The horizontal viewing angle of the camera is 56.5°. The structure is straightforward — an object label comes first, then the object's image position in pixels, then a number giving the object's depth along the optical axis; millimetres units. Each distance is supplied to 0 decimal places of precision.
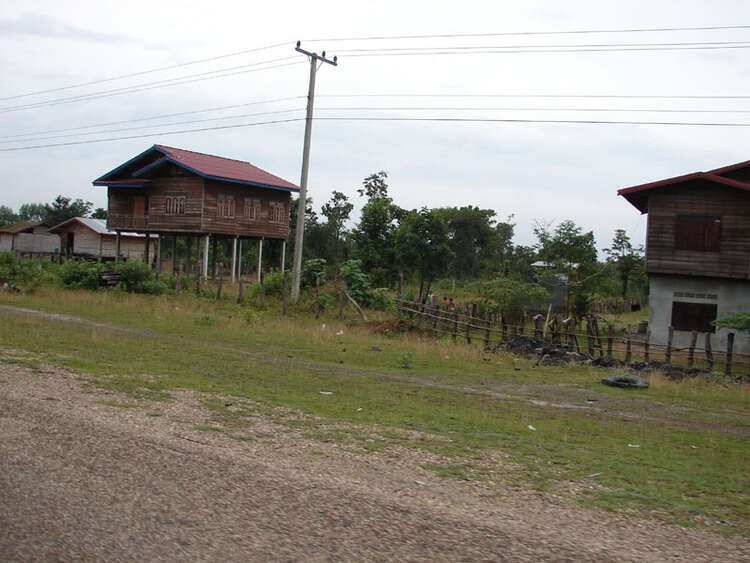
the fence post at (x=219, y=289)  30877
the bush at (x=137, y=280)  32656
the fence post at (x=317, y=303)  28078
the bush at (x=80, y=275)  32844
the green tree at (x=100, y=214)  79050
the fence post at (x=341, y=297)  27453
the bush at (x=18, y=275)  32344
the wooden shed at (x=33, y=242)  58447
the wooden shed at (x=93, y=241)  58031
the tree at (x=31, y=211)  139600
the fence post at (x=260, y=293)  29570
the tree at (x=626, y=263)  55438
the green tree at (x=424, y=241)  38094
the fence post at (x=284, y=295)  28594
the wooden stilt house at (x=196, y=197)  37375
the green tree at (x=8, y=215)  135250
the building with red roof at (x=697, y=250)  26672
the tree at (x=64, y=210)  79388
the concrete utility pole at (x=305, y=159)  29984
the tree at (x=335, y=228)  52656
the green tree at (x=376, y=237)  41969
